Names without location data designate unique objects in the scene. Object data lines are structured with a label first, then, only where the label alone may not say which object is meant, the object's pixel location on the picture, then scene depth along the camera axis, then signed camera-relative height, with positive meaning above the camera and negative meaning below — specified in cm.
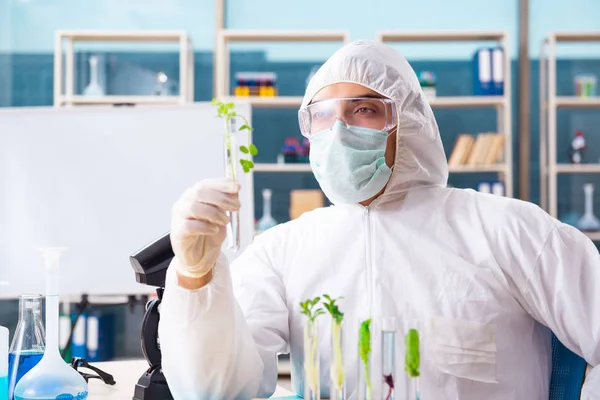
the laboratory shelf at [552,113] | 453 +59
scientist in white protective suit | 141 -15
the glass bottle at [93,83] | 466 +79
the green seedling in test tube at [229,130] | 122 +12
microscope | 154 -25
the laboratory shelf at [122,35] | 462 +108
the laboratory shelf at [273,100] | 454 +65
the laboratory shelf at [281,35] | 458 +108
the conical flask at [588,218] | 460 -8
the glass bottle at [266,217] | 465 -9
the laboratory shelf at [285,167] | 458 +23
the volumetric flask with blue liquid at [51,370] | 138 -33
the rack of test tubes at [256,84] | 464 +77
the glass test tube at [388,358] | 107 -23
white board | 249 +7
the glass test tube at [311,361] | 112 -25
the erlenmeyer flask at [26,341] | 143 -28
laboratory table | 165 -45
